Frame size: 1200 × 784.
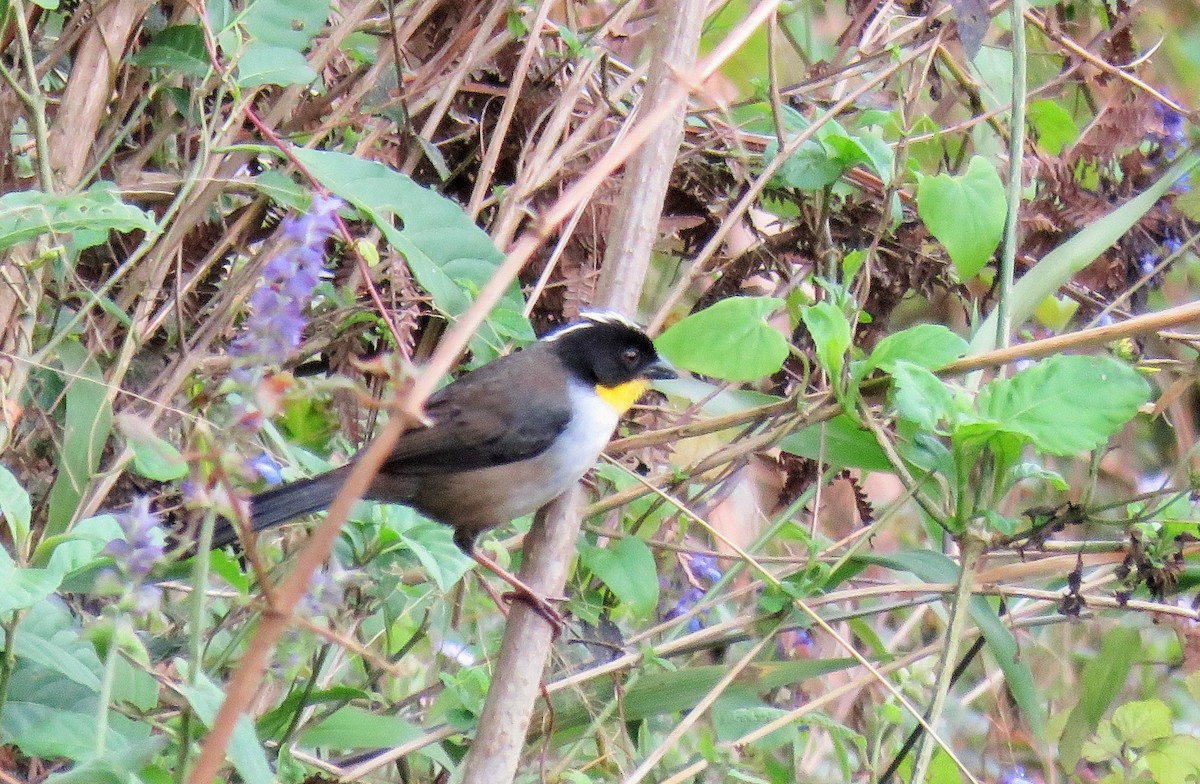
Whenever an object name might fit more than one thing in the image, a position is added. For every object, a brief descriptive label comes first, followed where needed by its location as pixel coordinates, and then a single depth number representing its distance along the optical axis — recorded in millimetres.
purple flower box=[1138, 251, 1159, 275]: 6875
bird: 7156
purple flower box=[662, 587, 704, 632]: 7103
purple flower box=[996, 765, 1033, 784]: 5689
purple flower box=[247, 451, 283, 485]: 5191
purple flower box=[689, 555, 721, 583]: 7234
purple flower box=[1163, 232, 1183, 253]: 6895
